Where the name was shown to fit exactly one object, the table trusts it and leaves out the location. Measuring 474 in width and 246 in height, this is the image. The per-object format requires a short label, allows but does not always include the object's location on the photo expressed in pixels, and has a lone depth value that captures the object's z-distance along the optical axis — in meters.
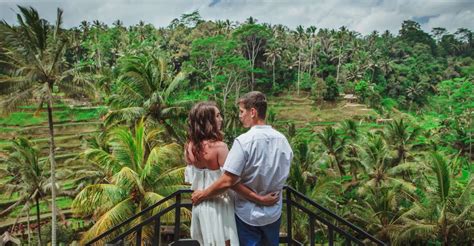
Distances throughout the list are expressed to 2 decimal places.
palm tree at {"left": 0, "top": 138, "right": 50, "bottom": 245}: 14.53
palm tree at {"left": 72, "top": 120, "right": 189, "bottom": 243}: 7.97
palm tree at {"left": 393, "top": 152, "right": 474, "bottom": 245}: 11.75
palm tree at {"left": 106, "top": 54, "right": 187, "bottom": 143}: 12.65
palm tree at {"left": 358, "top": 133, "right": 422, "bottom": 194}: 17.05
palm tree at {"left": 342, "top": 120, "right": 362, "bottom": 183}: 19.86
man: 1.98
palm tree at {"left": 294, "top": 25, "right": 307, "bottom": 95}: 41.47
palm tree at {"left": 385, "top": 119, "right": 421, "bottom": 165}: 19.80
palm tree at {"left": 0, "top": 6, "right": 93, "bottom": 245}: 10.88
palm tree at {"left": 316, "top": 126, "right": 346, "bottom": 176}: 20.70
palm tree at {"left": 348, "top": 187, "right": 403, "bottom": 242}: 14.70
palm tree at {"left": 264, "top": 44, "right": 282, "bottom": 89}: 37.91
